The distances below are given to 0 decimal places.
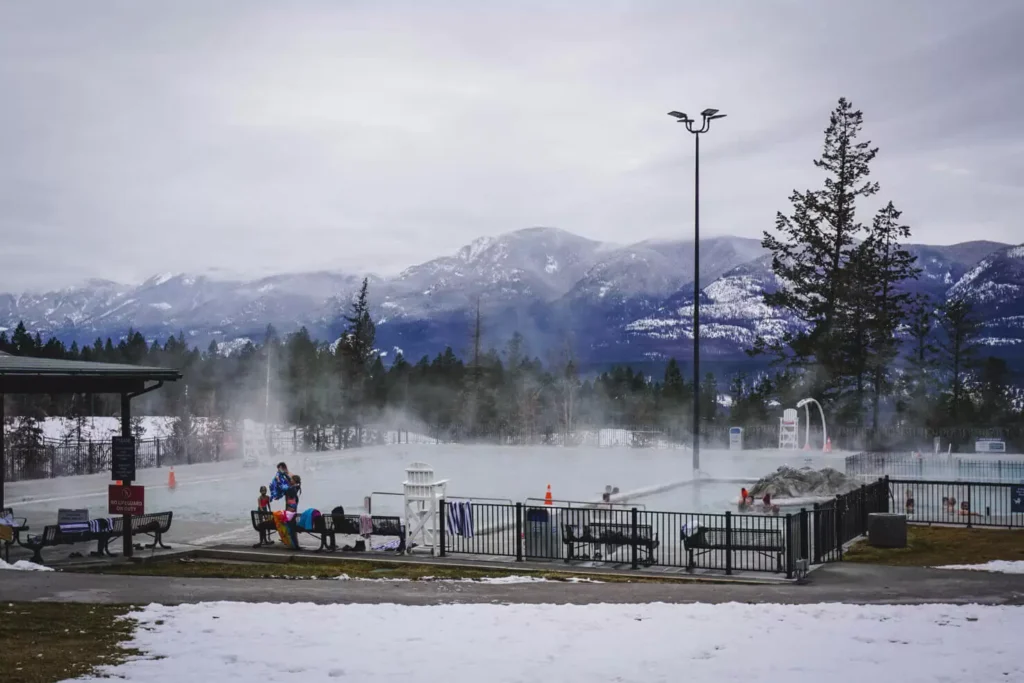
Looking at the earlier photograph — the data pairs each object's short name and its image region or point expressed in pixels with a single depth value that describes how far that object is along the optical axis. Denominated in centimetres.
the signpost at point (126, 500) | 1808
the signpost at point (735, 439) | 4828
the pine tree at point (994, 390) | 6523
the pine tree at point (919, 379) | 6494
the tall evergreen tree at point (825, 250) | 5866
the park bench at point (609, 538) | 1803
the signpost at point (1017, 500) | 2346
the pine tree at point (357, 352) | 6912
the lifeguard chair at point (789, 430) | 4797
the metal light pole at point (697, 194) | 3641
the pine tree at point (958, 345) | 6500
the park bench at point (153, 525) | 1919
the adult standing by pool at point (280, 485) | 1975
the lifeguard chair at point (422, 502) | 1947
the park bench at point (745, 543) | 1716
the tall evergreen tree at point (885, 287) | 5728
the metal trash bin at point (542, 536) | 1875
